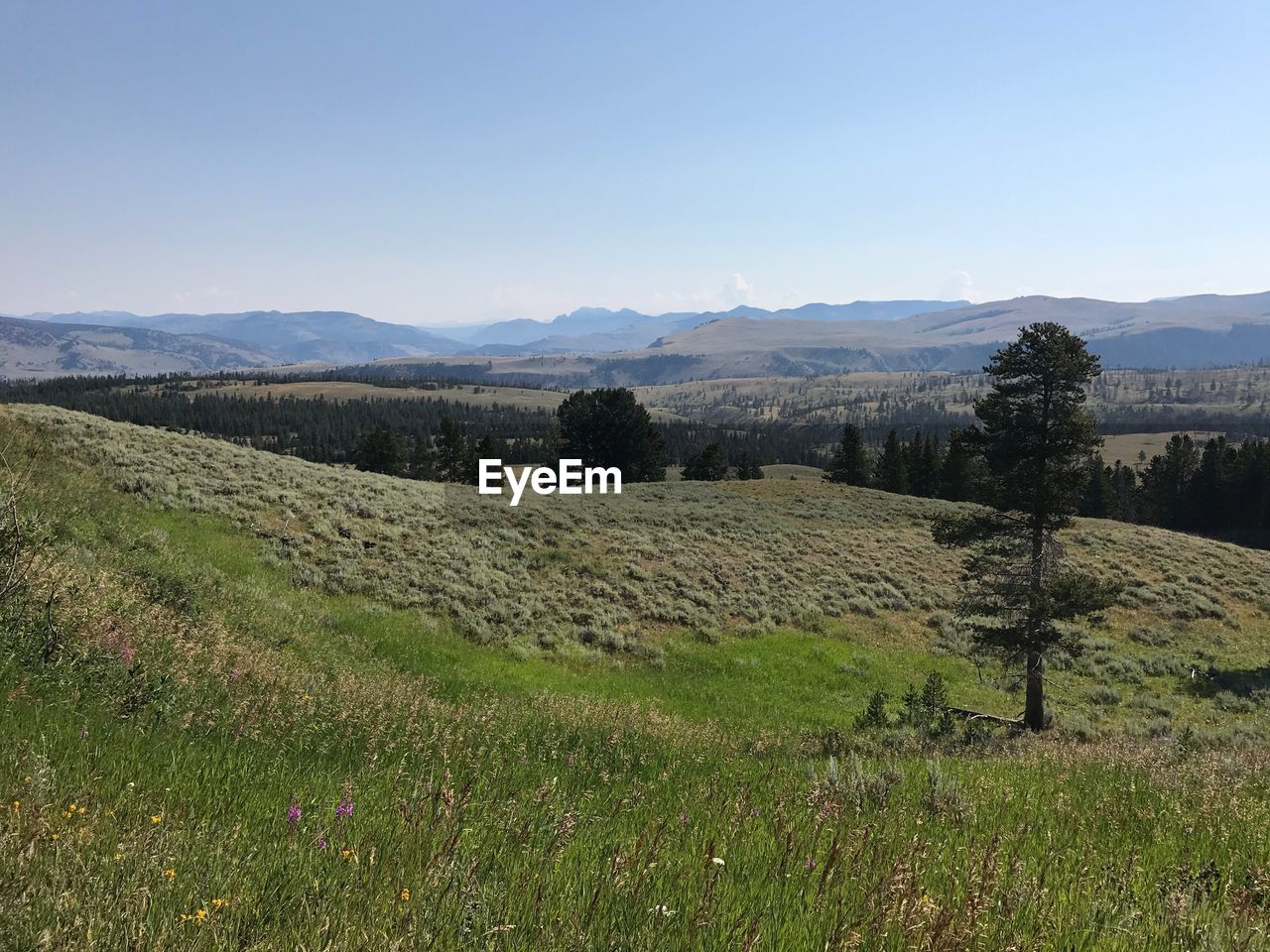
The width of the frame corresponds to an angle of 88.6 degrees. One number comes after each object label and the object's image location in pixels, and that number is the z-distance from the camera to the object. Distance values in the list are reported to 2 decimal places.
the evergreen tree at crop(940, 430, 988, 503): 70.81
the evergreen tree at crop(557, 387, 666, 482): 70.19
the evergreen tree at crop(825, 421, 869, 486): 75.19
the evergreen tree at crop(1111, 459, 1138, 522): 87.62
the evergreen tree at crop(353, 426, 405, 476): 76.75
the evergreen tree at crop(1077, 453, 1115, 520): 78.81
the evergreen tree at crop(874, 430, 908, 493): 75.19
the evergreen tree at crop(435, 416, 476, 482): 69.69
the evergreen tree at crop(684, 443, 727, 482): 76.94
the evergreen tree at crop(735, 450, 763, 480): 81.50
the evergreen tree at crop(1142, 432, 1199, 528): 84.19
